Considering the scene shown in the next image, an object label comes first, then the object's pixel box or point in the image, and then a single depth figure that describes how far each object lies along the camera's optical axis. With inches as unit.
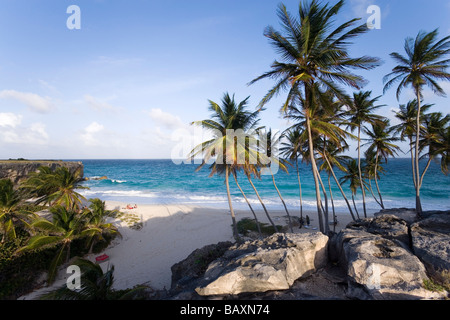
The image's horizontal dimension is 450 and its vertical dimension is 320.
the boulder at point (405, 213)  347.5
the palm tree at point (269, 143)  545.8
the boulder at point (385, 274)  140.2
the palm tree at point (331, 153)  546.5
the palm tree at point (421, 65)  394.5
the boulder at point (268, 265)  167.5
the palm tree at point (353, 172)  689.0
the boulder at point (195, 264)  247.4
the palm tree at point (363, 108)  510.4
